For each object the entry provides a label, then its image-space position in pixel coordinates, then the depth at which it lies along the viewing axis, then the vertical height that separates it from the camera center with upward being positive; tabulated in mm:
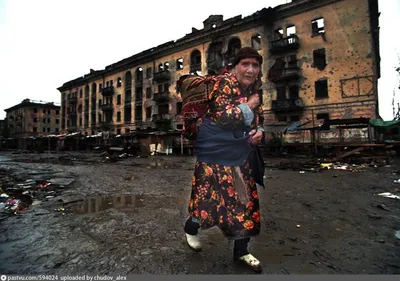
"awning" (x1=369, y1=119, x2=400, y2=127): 13820 +1313
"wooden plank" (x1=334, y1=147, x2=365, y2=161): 10828 -604
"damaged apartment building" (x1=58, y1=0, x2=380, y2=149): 16766 +8558
